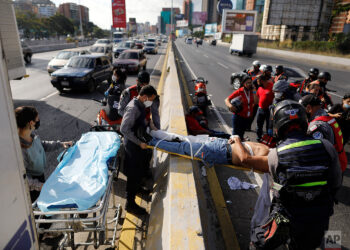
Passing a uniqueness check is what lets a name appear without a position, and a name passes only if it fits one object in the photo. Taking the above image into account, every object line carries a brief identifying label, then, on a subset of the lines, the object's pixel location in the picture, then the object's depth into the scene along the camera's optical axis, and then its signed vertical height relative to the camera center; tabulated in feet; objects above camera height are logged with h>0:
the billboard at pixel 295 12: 159.94 +18.03
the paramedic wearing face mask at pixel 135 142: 12.19 -4.99
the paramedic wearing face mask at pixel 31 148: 9.78 -4.43
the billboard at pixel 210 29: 371.84 +15.35
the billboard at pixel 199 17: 575.71 +48.98
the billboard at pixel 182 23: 572.30 +34.99
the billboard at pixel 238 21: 221.52 +16.37
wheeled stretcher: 8.04 -5.13
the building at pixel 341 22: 191.31 +15.80
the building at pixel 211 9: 615.16 +73.45
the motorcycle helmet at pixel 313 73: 23.77 -2.86
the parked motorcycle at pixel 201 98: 28.55 -6.50
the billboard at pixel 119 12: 120.16 +11.63
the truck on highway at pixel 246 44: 123.62 -1.82
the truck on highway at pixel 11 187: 5.04 -3.14
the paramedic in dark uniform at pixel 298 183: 7.59 -4.27
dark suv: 38.06 -5.72
